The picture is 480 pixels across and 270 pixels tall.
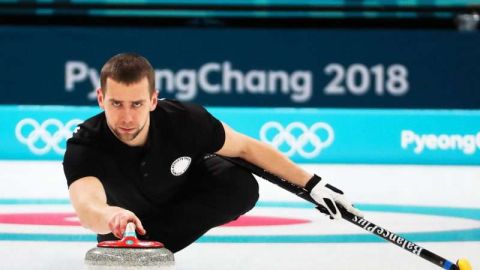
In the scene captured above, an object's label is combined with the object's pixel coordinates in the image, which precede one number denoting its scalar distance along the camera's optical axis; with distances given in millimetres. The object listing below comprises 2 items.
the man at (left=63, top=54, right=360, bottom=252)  6781
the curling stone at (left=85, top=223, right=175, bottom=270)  6039
